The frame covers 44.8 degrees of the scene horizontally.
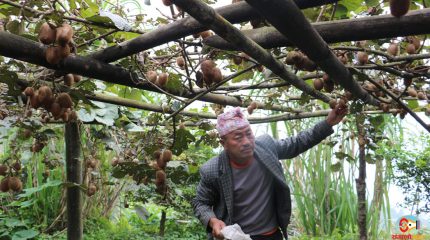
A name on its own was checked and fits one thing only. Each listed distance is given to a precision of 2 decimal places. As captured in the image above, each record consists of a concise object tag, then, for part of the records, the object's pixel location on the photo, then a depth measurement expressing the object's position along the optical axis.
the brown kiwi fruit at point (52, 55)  1.33
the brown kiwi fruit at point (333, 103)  2.43
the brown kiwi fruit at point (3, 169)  2.35
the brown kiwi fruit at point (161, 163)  2.04
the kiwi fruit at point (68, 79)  1.72
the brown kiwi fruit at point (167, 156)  2.04
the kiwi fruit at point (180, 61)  2.05
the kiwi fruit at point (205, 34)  1.48
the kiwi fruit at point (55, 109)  1.62
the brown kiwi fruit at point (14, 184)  2.24
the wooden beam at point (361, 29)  1.07
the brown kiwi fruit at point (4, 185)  2.25
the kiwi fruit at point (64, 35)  1.30
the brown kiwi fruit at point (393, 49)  1.64
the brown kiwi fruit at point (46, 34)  1.30
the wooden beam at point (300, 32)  0.88
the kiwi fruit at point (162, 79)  1.75
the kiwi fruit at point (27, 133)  2.29
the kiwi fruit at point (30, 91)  1.62
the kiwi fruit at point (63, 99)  1.63
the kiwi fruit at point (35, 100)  1.60
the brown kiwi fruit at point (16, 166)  2.29
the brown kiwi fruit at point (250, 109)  2.71
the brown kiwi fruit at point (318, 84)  1.87
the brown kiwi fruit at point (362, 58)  1.65
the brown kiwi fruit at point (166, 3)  1.21
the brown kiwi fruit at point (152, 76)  1.75
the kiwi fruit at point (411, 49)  1.60
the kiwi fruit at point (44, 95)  1.58
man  2.69
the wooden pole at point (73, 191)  2.87
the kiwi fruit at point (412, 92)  2.32
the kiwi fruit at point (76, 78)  1.92
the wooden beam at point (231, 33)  0.93
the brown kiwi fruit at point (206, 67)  1.62
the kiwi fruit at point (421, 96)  2.38
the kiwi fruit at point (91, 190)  2.81
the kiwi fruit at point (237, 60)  1.92
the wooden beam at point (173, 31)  1.11
